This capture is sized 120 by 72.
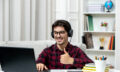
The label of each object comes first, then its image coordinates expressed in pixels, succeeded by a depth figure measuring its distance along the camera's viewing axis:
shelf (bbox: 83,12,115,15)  3.93
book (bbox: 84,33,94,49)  4.10
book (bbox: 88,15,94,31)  4.10
